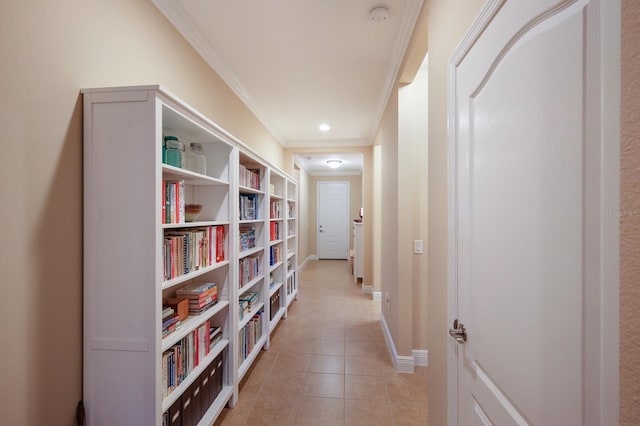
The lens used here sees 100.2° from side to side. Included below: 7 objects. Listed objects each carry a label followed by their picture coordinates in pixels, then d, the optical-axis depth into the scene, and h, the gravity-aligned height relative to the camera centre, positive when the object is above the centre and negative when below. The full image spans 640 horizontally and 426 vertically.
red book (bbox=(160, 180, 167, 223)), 1.30 +0.05
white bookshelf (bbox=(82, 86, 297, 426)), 1.14 -0.18
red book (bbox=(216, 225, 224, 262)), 1.80 -0.21
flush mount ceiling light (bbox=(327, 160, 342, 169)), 6.17 +1.20
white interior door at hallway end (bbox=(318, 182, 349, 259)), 7.87 -0.37
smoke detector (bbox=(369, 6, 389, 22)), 1.75 +1.33
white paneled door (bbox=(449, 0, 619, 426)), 0.49 +0.00
